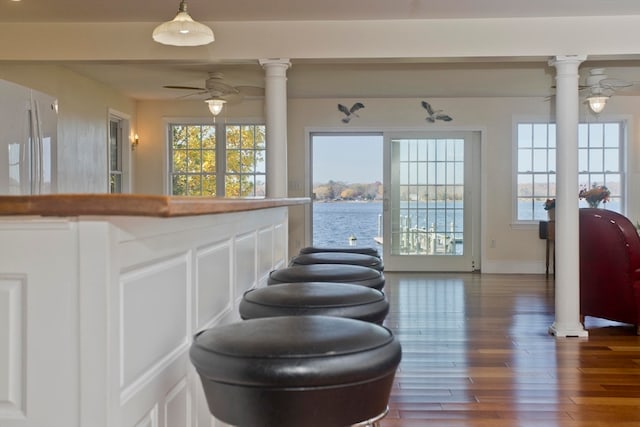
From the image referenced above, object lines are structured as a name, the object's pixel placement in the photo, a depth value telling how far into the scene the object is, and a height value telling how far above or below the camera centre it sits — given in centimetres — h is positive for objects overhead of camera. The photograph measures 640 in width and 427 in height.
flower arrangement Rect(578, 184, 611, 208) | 665 +8
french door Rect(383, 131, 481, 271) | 810 +10
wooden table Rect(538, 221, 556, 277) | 743 -40
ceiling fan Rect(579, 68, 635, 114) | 562 +112
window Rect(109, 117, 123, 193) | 763 +63
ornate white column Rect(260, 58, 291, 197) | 462 +54
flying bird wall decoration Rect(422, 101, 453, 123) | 804 +118
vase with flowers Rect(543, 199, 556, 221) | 741 -6
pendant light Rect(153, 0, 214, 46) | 315 +93
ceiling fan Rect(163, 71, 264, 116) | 554 +105
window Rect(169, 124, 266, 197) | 823 +63
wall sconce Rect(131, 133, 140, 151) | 807 +83
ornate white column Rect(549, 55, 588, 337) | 448 +8
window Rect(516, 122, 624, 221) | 802 +53
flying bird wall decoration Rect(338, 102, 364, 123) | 809 +125
